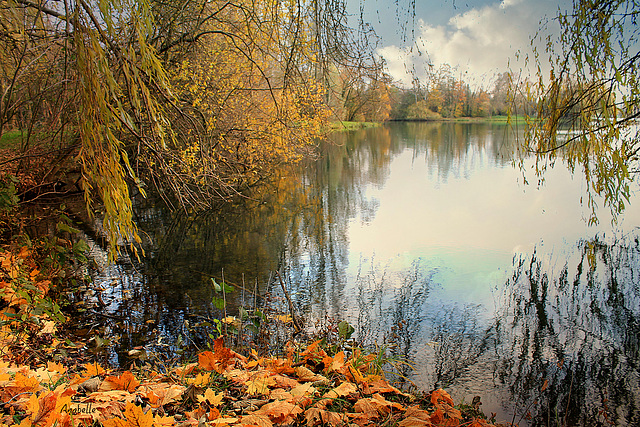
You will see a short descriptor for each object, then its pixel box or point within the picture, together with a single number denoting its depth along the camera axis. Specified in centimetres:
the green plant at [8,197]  495
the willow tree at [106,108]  243
